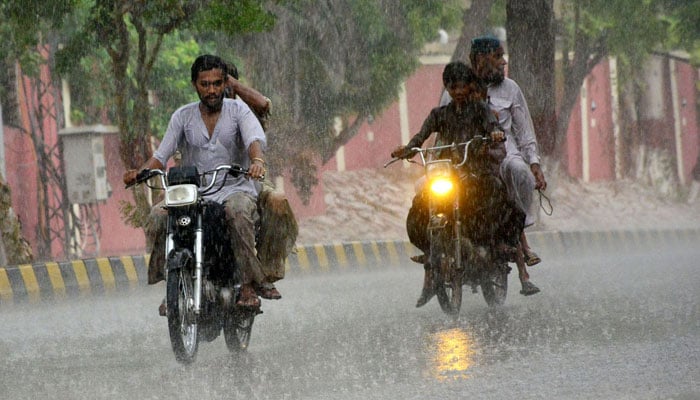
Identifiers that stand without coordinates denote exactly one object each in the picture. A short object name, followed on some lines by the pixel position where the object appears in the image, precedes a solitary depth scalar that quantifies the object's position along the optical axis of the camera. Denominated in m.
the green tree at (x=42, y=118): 44.15
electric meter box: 48.51
